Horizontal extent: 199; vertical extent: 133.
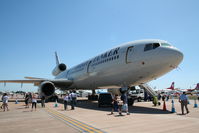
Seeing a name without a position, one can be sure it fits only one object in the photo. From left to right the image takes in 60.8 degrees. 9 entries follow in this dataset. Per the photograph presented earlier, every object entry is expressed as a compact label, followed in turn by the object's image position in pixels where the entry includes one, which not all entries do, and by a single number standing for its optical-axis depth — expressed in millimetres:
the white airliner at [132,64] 11086
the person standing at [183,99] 10581
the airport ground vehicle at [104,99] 14883
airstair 18183
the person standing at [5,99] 13992
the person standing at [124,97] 10700
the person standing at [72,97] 13891
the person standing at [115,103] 11519
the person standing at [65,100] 13914
